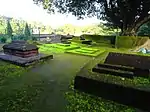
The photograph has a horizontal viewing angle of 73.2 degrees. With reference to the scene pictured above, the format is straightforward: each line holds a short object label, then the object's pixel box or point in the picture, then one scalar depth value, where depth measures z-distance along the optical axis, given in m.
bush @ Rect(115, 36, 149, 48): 9.46
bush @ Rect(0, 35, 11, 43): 10.16
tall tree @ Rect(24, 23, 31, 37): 13.10
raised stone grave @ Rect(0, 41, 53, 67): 5.16
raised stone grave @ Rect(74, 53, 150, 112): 2.51
